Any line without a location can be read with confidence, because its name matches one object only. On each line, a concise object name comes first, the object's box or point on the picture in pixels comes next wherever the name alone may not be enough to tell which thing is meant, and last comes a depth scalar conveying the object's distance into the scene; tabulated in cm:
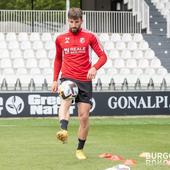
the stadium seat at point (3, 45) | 2490
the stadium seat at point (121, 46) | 2586
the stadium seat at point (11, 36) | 2548
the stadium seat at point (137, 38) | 2669
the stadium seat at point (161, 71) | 2468
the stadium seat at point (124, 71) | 2420
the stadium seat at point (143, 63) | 2497
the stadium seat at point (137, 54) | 2550
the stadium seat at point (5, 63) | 2353
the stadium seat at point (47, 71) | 2333
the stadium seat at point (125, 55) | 2533
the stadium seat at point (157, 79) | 2328
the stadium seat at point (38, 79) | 2208
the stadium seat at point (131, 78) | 2304
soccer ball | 889
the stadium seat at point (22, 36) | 2553
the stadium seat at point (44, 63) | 2381
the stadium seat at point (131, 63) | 2484
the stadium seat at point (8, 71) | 2309
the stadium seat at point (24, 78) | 2222
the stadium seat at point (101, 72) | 2345
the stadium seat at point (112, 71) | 2395
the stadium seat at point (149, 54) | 2577
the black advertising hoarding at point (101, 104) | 1922
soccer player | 909
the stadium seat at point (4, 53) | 2421
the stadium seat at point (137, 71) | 2423
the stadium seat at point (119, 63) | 2469
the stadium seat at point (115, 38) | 2624
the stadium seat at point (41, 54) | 2450
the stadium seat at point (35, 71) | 2324
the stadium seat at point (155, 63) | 2525
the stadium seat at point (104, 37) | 2620
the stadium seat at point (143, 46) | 2628
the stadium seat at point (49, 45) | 2516
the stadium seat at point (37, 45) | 2512
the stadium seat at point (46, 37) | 2566
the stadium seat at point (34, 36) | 2562
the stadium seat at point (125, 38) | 2644
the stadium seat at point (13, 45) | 2495
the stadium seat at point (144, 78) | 2283
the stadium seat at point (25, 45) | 2505
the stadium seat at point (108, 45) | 2569
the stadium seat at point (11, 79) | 2216
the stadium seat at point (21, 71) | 2317
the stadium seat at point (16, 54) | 2427
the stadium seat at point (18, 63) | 2370
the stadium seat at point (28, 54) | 2441
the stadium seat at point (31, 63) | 2380
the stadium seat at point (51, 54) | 2457
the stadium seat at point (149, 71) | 2447
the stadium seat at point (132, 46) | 2603
